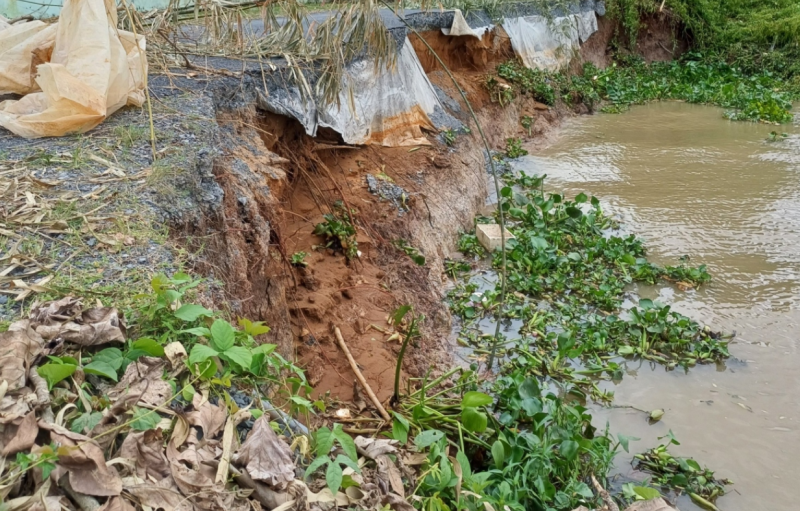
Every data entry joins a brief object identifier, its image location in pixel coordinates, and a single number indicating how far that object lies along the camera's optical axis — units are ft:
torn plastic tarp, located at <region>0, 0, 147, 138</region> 10.55
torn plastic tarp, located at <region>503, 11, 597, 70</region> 30.30
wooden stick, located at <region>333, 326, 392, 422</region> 9.66
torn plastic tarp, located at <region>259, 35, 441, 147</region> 14.93
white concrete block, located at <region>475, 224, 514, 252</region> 18.29
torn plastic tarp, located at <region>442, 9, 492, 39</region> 24.44
